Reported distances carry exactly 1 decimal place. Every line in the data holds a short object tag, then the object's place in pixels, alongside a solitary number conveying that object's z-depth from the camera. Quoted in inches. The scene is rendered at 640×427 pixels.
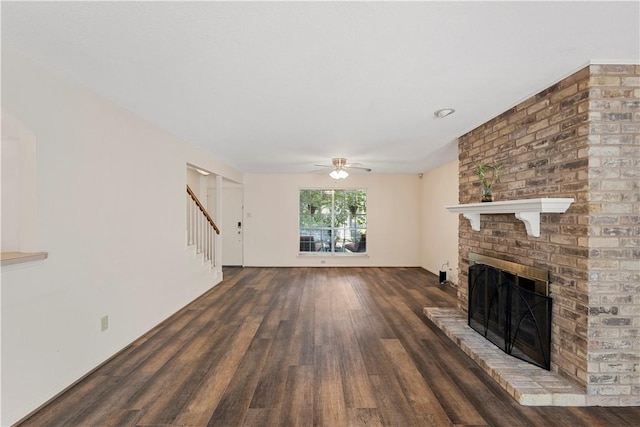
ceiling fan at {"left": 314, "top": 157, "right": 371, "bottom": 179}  192.1
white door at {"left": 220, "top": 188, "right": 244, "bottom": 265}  281.1
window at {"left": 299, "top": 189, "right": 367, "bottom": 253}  283.0
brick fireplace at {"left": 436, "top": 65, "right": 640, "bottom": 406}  76.8
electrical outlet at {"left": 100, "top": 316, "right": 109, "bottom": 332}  98.1
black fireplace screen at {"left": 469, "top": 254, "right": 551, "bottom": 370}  90.0
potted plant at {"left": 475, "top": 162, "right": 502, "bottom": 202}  110.6
